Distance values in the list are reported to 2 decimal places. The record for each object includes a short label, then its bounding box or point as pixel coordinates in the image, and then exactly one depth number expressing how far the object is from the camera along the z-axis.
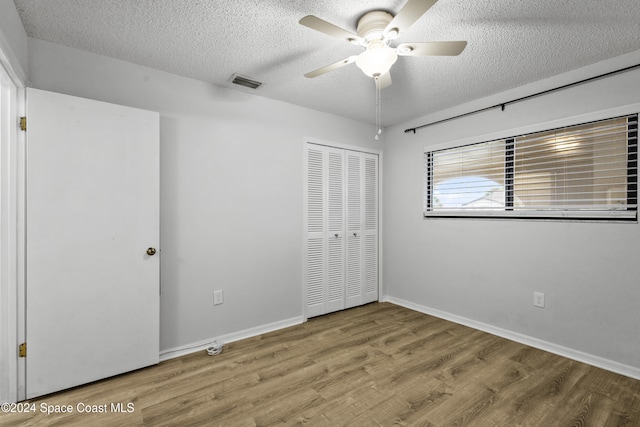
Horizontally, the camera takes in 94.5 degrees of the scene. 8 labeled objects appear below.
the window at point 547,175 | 2.27
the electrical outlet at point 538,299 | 2.63
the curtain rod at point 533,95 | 2.22
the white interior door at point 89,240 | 1.90
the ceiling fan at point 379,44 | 1.58
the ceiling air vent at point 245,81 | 2.56
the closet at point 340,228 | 3.39
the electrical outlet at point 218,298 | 2.70
